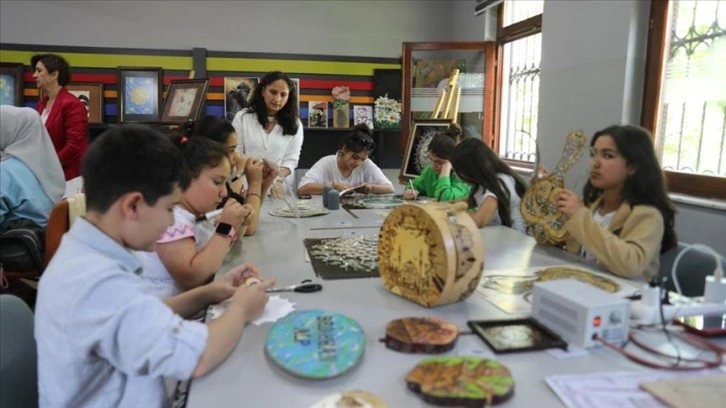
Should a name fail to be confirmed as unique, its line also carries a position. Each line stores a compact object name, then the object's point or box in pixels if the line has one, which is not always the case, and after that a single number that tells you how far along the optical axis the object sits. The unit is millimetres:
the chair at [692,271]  1406
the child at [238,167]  2117
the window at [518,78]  4270
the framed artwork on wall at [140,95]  4711
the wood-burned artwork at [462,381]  768
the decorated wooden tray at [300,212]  2455
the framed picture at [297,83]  5091
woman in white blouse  3166
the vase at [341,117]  5184
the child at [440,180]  2943
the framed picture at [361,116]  5238
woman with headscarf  2412
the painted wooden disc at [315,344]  862
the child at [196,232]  1418
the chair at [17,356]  890
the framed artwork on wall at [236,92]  4961
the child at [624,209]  1419
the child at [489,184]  2203
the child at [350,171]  3225
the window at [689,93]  2570
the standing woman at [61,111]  3361
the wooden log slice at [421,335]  953
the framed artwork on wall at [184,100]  3915
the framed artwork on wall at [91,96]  4672
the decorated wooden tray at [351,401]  755
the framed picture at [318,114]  5176
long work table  814
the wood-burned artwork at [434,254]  1142
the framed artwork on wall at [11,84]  4562
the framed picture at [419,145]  3988
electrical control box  949
